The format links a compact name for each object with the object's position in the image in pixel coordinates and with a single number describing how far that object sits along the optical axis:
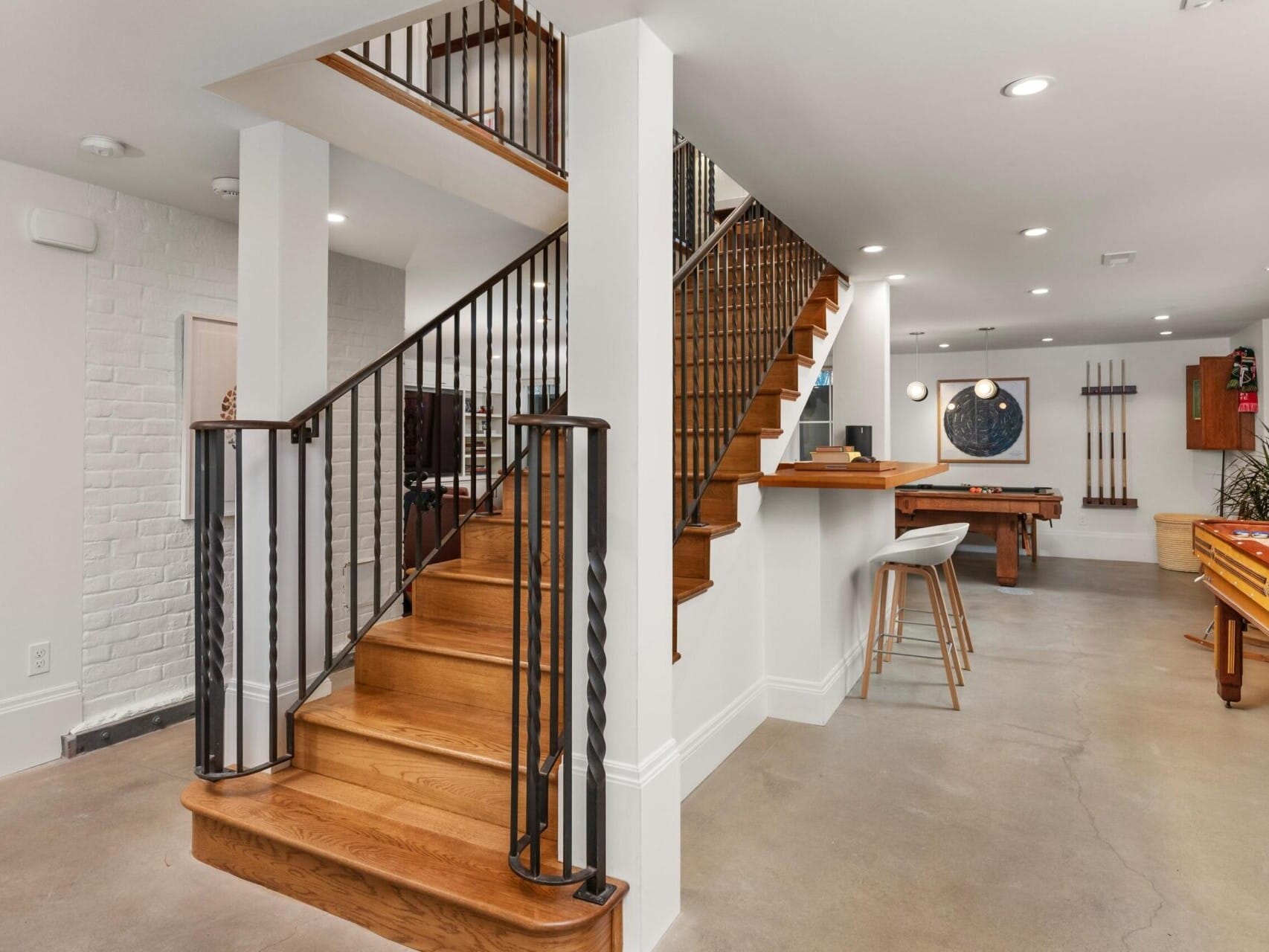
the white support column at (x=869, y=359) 4.82
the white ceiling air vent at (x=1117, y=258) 4.20
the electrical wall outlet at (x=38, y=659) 2.99
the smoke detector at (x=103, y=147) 2.68
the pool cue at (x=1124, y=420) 8.12
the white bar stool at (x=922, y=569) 3.63
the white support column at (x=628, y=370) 1.86
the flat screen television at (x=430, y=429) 3.39
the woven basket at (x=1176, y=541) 7.43
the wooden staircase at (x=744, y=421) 2.92
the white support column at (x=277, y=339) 2.56
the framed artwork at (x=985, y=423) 8.59
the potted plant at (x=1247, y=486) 6.04
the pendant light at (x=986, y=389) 7.77
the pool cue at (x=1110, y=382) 8.16
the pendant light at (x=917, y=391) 8.30
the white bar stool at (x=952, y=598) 3.91
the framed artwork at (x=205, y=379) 3.46
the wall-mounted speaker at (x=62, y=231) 2.95
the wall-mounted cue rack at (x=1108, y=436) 8.11
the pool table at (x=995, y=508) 6.57
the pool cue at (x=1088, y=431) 8.30
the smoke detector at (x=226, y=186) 3.06
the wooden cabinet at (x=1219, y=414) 7.07
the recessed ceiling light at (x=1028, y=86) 2.18
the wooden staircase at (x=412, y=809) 1.83
